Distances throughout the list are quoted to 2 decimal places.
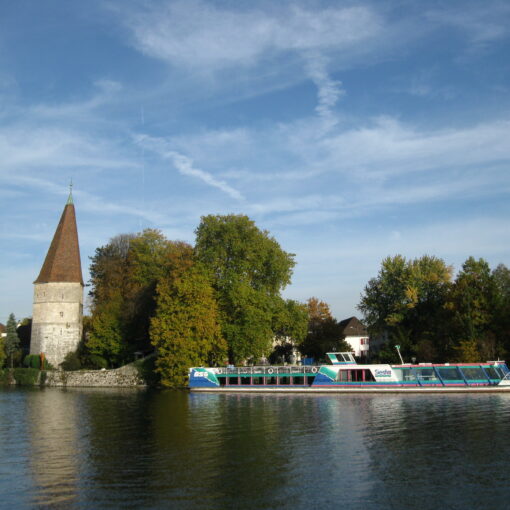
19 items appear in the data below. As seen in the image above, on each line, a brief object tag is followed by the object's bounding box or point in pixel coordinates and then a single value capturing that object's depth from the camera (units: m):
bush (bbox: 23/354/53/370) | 74.35
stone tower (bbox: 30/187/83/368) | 76.62
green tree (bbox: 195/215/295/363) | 57.66
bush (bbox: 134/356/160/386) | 64.06
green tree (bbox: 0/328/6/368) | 75.60
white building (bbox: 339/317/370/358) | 109.38
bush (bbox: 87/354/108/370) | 72.31
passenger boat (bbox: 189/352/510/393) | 46.38
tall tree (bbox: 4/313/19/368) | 82.88
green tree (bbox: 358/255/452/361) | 60.31
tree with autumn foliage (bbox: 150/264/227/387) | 56.28
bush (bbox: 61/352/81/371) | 73.69
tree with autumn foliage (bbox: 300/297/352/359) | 78.38
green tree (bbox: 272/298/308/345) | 60.81
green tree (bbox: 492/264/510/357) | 53.94
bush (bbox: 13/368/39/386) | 72.31
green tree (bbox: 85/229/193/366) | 70.12
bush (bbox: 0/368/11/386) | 73.50
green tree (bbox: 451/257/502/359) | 53.97
